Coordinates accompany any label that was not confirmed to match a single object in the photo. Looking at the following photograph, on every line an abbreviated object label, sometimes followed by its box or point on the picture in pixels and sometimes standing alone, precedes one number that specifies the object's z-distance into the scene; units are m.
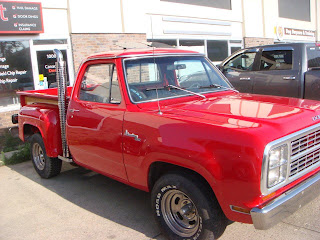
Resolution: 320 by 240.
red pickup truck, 2.60
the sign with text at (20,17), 7.85
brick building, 8.19
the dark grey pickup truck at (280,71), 6.28
